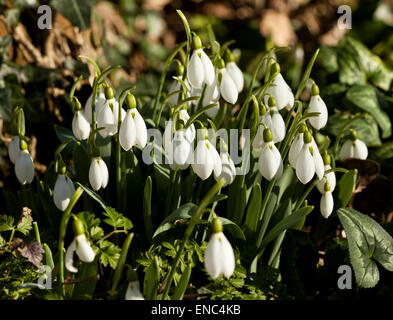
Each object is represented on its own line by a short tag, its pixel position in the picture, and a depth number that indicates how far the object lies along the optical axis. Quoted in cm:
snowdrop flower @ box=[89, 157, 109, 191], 97
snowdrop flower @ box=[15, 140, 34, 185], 98
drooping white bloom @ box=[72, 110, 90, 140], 99
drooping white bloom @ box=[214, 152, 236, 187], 98
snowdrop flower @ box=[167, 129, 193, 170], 96
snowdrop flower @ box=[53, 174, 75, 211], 96
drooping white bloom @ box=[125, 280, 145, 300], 92
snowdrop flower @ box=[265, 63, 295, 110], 99
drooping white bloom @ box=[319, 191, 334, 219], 100
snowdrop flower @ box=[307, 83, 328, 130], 99
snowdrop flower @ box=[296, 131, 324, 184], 96
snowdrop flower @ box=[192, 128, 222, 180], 95
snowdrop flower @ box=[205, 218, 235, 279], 91
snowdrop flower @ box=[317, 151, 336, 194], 100
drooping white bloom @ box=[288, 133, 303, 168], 98
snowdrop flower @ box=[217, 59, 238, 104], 100
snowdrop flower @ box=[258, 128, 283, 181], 96
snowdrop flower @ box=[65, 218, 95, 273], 91
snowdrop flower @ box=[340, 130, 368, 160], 104
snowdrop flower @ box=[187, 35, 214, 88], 97
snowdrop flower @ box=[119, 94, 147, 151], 96
